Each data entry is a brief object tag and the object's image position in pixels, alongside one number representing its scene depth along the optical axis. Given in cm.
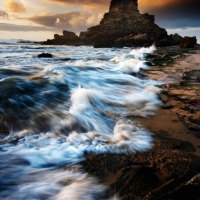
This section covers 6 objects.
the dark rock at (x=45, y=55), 1391
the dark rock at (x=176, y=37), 4722
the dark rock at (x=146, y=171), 193
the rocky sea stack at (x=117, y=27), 6680
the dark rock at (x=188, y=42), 3020
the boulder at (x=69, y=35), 7249
